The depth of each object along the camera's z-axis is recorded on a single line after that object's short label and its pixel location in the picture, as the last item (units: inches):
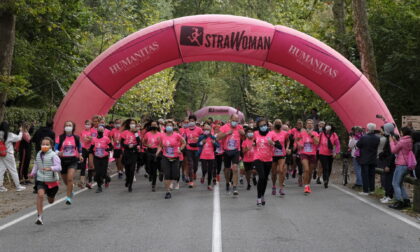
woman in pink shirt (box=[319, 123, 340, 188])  549.3
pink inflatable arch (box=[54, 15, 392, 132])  545.0
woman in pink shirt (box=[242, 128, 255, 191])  477.3
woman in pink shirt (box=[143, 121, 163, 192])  521.7
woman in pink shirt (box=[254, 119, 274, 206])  416.5
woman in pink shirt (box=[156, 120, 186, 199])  480.7
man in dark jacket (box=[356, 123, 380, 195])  486.9
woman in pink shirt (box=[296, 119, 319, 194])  521.8
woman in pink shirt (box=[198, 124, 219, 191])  538.9
